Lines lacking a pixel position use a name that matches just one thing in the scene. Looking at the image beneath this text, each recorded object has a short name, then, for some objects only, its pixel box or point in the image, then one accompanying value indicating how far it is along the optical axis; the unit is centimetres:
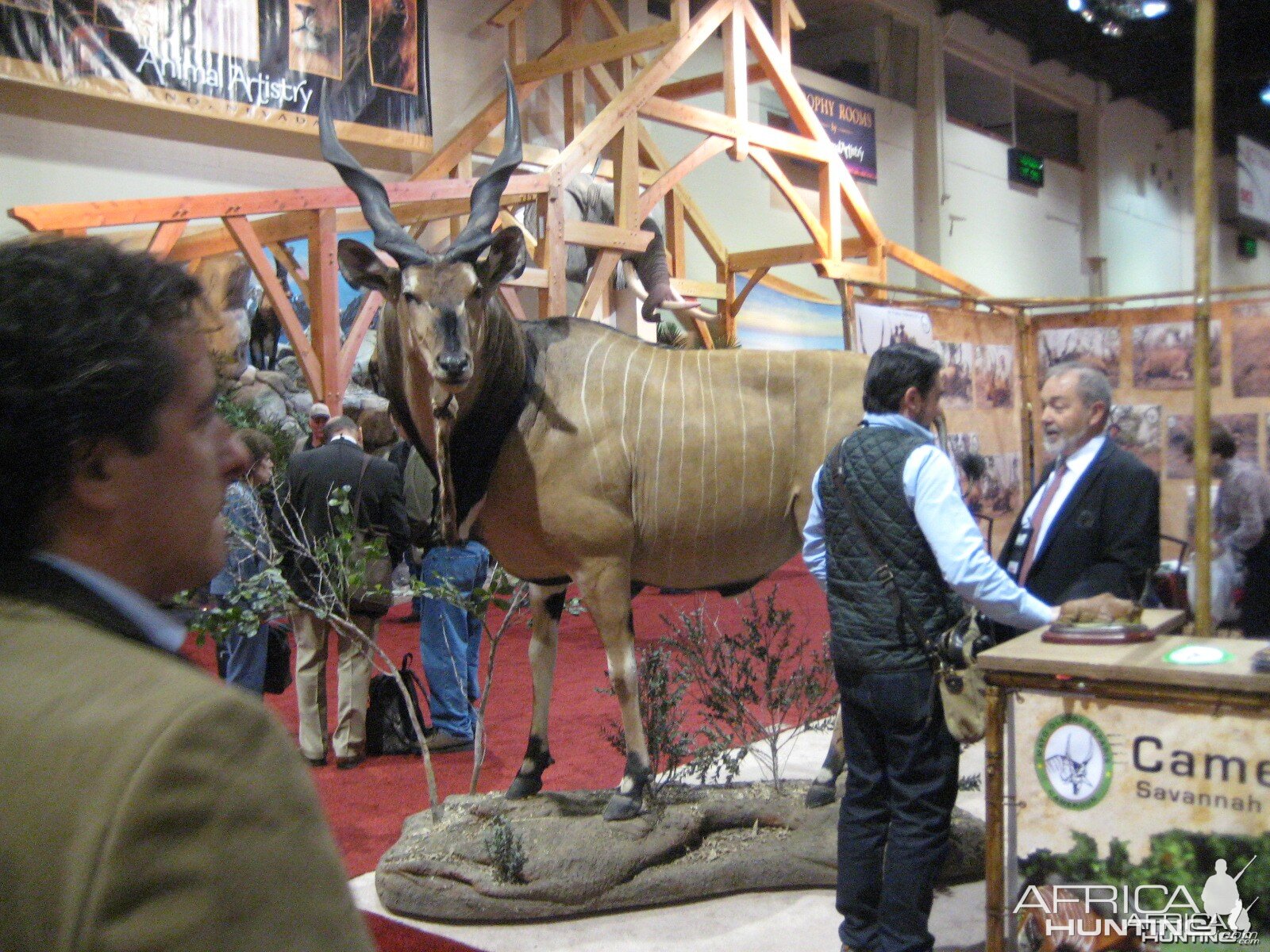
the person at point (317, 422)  685
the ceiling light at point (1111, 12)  617
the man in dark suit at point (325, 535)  532
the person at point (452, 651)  562
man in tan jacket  72
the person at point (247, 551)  489
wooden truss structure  715
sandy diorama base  370
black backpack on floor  554
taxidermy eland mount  378
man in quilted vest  288
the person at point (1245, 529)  507
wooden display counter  223
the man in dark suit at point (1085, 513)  324
